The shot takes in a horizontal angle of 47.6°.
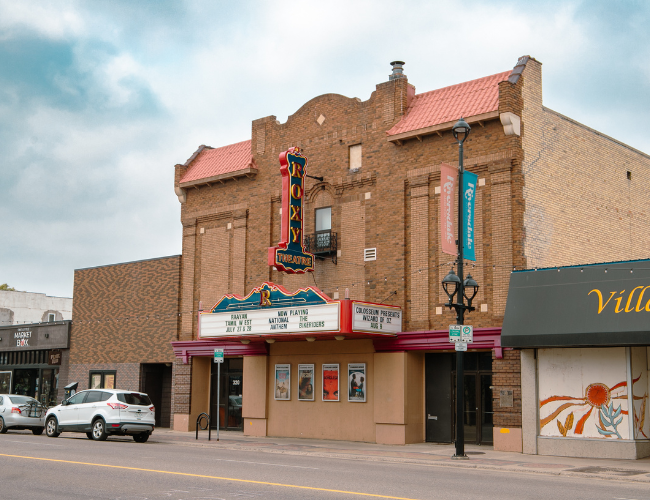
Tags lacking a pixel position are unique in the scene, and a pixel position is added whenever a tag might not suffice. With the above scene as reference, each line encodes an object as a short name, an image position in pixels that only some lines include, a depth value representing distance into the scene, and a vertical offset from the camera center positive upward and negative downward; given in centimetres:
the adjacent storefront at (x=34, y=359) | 3616 +17
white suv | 2327 -164
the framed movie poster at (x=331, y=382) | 2527 -53
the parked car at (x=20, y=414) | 2623 -185
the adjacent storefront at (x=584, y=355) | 1834 +40
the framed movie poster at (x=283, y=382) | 2667 -59
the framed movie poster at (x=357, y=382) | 2452 -51
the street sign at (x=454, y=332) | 1883 +91
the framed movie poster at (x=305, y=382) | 2602 -58
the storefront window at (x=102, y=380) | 3344 -75
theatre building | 2184 +398
